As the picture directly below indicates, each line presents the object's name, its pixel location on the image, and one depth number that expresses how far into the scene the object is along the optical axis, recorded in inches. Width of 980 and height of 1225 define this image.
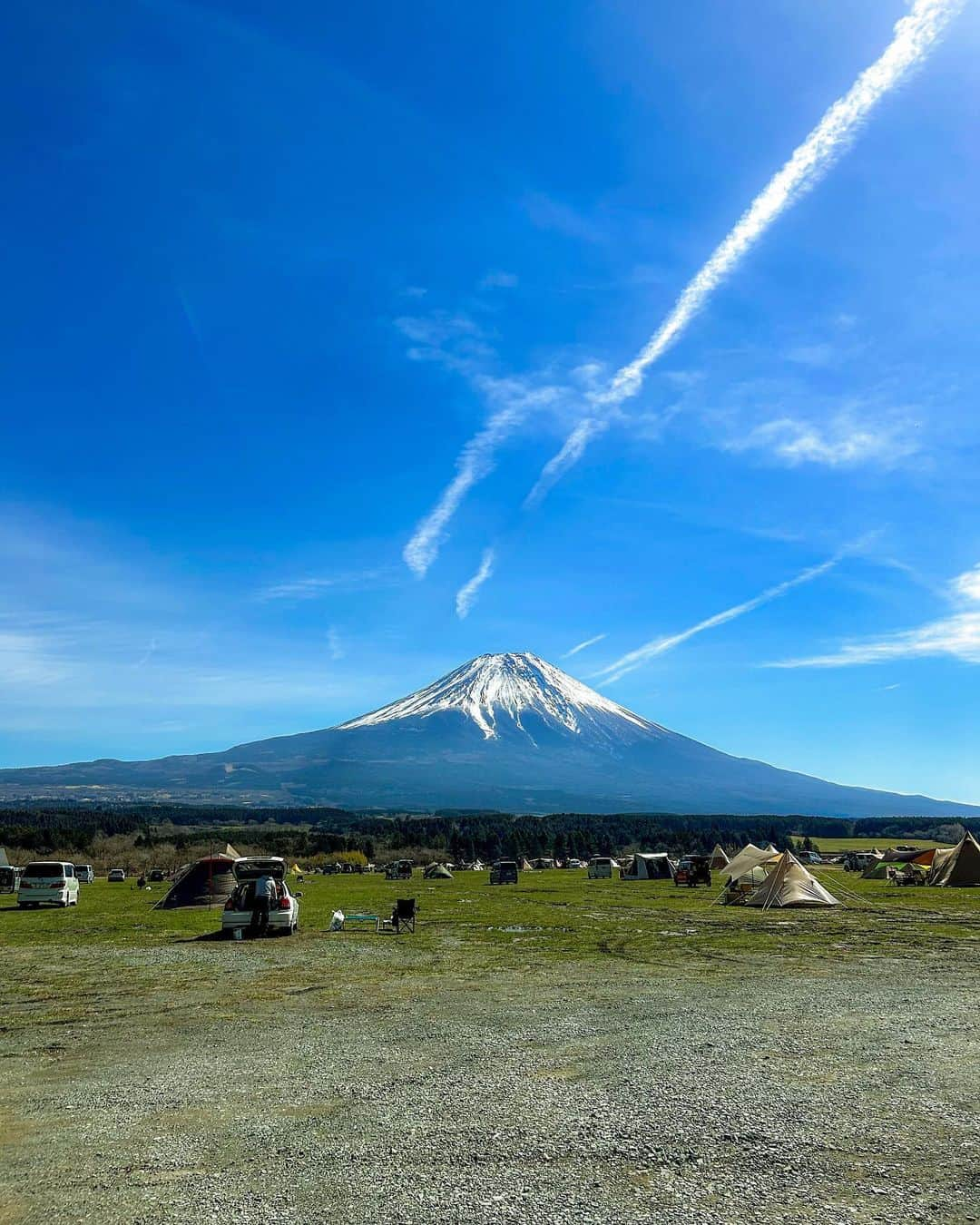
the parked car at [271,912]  887.7
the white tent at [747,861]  1667.1
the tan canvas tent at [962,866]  1763.0
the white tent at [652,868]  2433.6
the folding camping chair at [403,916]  965.2
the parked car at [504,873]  2321.9
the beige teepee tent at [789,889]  1210.6
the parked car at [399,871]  2657.5
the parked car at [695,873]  1899.6
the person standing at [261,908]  887.1
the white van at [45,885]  1357.0
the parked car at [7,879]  1857.8
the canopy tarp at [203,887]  1341.0
